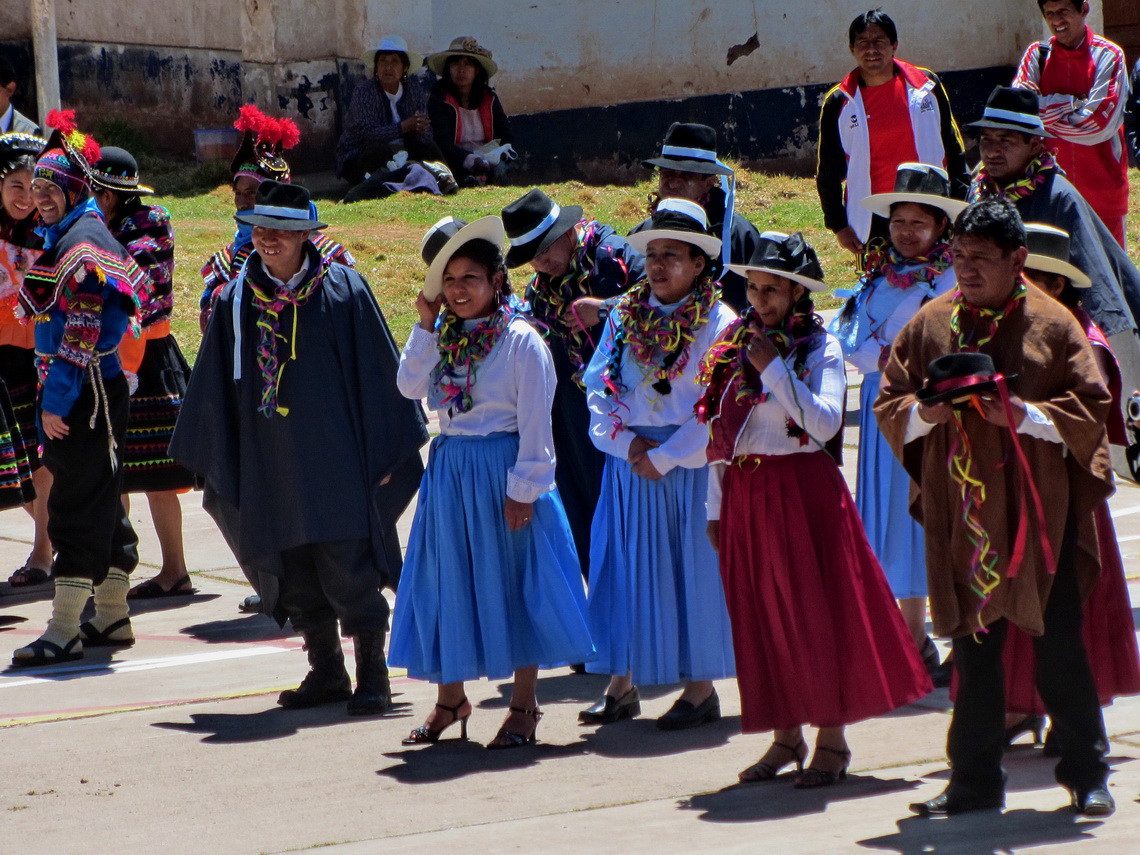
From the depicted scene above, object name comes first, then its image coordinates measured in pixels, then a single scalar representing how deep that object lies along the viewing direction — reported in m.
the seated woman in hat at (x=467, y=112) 36.91
